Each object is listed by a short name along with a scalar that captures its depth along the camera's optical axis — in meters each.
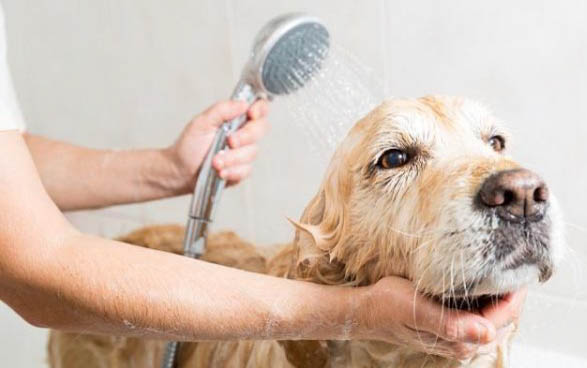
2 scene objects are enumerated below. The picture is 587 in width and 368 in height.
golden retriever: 0.91
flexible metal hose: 1.56
